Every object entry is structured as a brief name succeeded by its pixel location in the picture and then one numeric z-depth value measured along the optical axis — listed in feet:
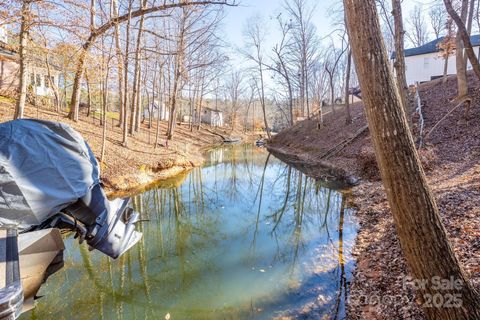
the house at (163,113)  139.33
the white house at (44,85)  70.83
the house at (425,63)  82.12
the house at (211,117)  160.15
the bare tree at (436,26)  93.57
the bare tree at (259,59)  92.17
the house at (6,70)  42.38
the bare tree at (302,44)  86.23
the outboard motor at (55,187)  7.49
